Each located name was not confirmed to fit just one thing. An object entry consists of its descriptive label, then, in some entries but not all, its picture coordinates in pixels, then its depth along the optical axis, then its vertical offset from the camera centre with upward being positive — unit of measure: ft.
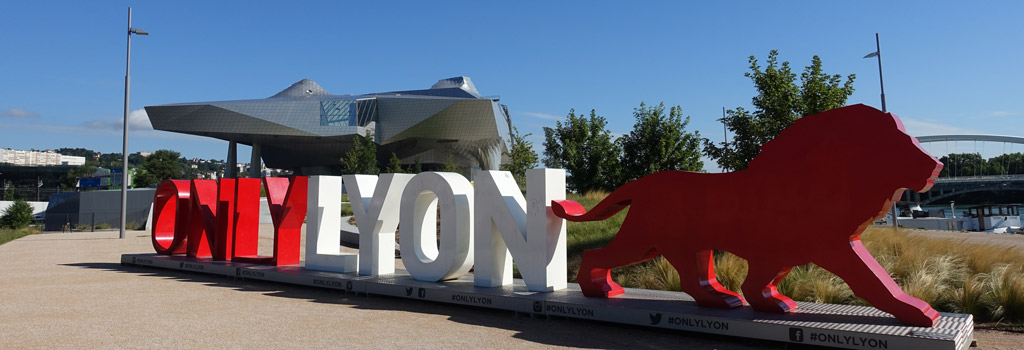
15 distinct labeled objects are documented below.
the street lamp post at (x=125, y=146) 80.49 +9.46
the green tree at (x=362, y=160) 172.65 +16.29
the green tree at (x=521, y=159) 125.39 +11.74
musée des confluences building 202.49 +31.93
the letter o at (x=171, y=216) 44.78 +0.19
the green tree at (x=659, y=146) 90.43 +10.26
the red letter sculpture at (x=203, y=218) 42.65 +0.03
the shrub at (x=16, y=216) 115.24 +0.66
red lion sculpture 19.36 +0.15
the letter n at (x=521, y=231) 27.14 -0.65
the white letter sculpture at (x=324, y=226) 36.14 -0.48
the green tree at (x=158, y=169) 268.00 +22.77
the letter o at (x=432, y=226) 29.84 -0.46
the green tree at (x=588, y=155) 96.73 +9.63
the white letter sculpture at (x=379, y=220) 32.78 -0.14
